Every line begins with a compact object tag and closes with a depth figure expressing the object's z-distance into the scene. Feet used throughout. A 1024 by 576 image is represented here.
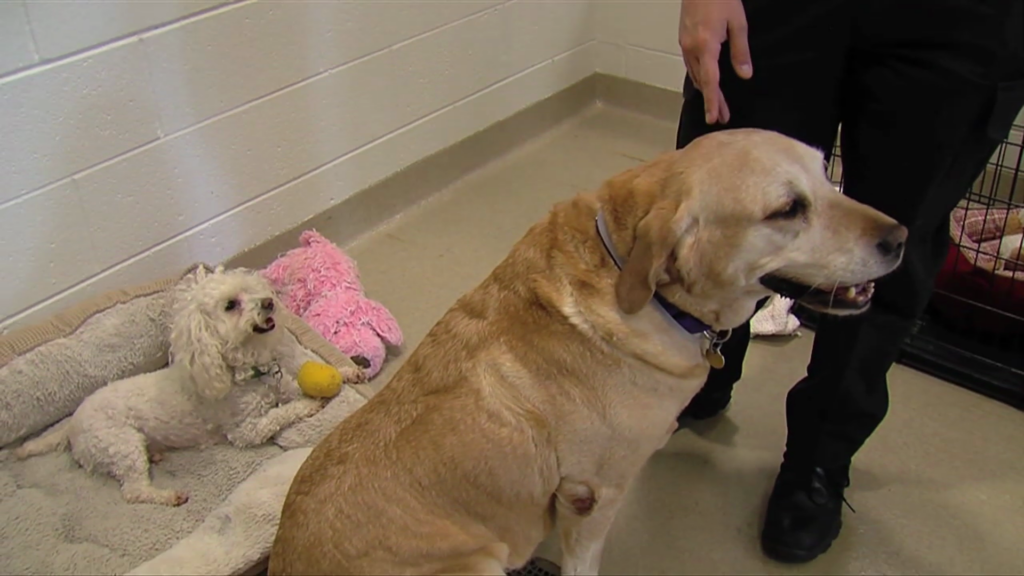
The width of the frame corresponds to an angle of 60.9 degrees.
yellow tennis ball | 6.88
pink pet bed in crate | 7.66
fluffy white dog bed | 5.88
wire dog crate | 7.44
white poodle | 6.42
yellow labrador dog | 4.27
